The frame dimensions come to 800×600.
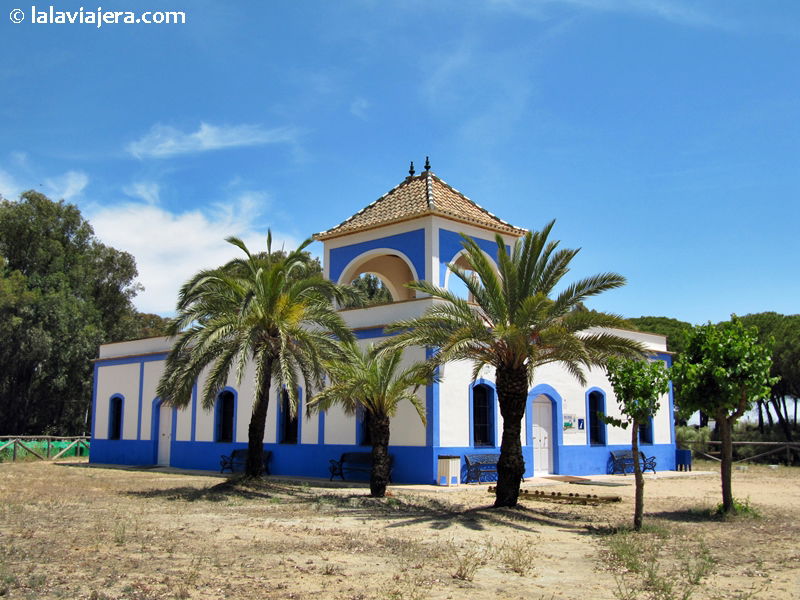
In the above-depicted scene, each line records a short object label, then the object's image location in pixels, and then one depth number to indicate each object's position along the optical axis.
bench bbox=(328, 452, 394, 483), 22.06
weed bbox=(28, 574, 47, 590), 8.16
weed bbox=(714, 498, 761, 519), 15.04
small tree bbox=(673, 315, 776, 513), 14.62
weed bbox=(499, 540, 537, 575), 9.77
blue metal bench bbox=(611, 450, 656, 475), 25.84
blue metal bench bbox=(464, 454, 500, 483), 21.45
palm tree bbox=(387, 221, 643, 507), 15.16
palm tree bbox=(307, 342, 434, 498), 17.50
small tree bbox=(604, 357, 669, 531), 13.26
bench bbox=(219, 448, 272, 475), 25.05
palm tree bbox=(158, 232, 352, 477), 18.62
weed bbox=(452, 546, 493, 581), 9.14
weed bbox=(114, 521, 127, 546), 10.94
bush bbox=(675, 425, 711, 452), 34.86
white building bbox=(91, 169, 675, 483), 21.67
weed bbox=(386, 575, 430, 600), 8.08
